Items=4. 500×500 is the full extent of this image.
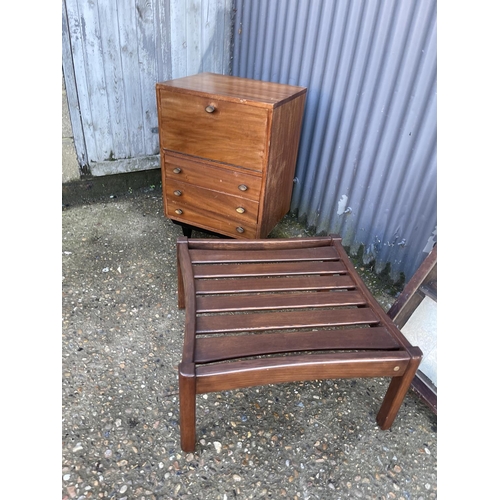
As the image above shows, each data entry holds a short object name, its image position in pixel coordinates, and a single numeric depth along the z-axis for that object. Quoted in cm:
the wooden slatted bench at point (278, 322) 131
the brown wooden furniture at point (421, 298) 172
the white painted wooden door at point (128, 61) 260
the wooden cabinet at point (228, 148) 209
